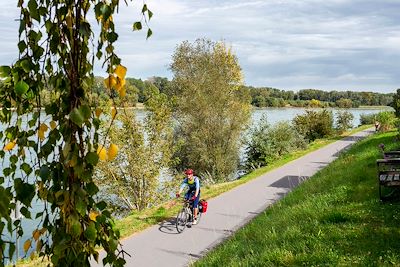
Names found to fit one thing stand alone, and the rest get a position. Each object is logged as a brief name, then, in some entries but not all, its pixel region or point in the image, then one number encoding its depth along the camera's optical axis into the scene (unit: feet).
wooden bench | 29.19
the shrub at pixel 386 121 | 116.16
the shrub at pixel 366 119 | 205.25
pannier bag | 40.23
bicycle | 37.88
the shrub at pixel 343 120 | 155.63
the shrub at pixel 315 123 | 140.77
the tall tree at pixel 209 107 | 103.09
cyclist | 38.60
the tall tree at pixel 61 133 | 5.68
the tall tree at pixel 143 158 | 69.97
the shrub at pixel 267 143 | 99.91
